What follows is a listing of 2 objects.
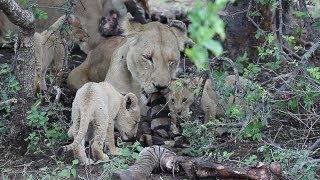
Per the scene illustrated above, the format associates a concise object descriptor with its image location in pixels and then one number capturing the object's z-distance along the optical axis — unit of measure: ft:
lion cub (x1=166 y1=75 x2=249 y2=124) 36.84
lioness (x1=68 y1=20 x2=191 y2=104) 37.88
